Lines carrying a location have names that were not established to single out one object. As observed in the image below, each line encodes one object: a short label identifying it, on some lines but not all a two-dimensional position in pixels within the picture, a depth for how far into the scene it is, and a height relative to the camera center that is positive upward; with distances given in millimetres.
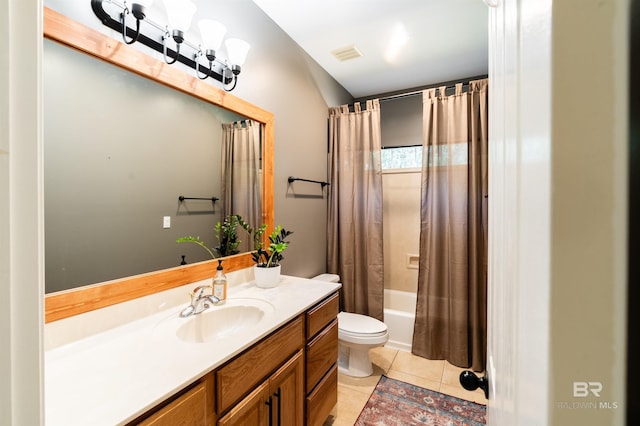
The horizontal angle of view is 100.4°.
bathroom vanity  714 -499
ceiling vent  2348 +1424
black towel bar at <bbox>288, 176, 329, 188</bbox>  2271 +277
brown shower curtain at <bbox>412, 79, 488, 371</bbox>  2299 -179
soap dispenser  1396 -414
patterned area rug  1750 -1383
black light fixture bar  1061 +782
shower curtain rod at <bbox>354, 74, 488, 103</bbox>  2539 +1414
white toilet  2102 -1032
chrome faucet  1245 -448
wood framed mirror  960 +622
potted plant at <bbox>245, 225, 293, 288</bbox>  1680 -313
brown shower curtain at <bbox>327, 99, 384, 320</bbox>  2689 +23
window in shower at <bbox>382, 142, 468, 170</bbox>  3133 +642
